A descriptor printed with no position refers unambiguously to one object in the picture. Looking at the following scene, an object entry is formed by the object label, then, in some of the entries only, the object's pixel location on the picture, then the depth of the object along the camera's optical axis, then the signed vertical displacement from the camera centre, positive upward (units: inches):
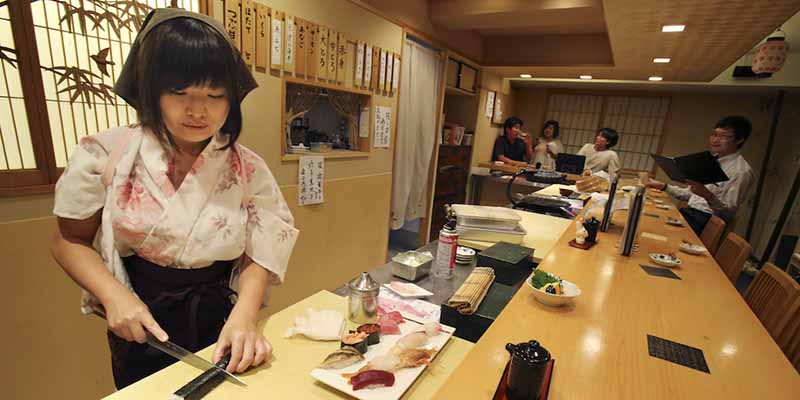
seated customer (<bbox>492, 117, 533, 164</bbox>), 234.2 -12.4
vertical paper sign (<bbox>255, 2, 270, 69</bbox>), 82.0 +16.4
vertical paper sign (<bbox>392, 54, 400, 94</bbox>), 127.0 +14.9
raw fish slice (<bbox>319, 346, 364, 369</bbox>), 31.9 -20.9
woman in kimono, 33.7 -10.7
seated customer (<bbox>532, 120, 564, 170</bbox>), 252.2 -12.9
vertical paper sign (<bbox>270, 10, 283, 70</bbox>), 85.5 +15.7
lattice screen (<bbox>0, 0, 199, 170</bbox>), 53.6 +3.8
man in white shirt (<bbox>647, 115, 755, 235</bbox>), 119.2 -14.2
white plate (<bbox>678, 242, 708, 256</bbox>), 68.5 -20.2
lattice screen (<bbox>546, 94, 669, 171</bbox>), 264.5 +9.0
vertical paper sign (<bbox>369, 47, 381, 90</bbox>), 116.9 +16.0
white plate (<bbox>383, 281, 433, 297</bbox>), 50.3 -23.0
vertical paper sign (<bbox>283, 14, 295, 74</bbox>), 88.7 +15.2
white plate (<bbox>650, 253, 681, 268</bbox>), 60.4 -19.9
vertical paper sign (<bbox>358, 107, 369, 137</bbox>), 121.4 -2.5
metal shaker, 39.9 -19.7
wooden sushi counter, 29.9 -20.1
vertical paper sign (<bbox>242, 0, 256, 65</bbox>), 79.1 +16.2
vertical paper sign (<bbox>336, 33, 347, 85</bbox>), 104.2 +15.2
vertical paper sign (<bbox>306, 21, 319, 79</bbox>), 94.1 +15.4
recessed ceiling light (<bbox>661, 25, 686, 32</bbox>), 109.0 +31.7
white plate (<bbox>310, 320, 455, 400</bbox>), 29.3 -21.4
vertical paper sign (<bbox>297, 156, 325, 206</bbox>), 100.4 -18.3
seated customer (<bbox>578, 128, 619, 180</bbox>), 181.8 -11.0
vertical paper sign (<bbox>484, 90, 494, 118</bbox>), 217.5 +11.5
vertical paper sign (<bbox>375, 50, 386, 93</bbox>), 120.5 +13.2
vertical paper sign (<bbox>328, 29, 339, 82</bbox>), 100.4 +16.7
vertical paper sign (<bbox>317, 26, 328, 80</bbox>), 97.3 +15.2
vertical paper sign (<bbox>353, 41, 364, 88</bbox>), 110.2 +14.2
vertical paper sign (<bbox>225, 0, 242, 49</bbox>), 75.8 +17.3
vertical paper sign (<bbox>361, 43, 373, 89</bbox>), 113.6 +14.9
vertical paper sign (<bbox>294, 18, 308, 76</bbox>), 91.7 +15.2
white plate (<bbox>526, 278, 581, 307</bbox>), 42.0 -18.9
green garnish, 45.3 -18.2
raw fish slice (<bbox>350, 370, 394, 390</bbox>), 29.8 -21.0
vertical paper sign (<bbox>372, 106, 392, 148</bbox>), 125.6 -3.2
